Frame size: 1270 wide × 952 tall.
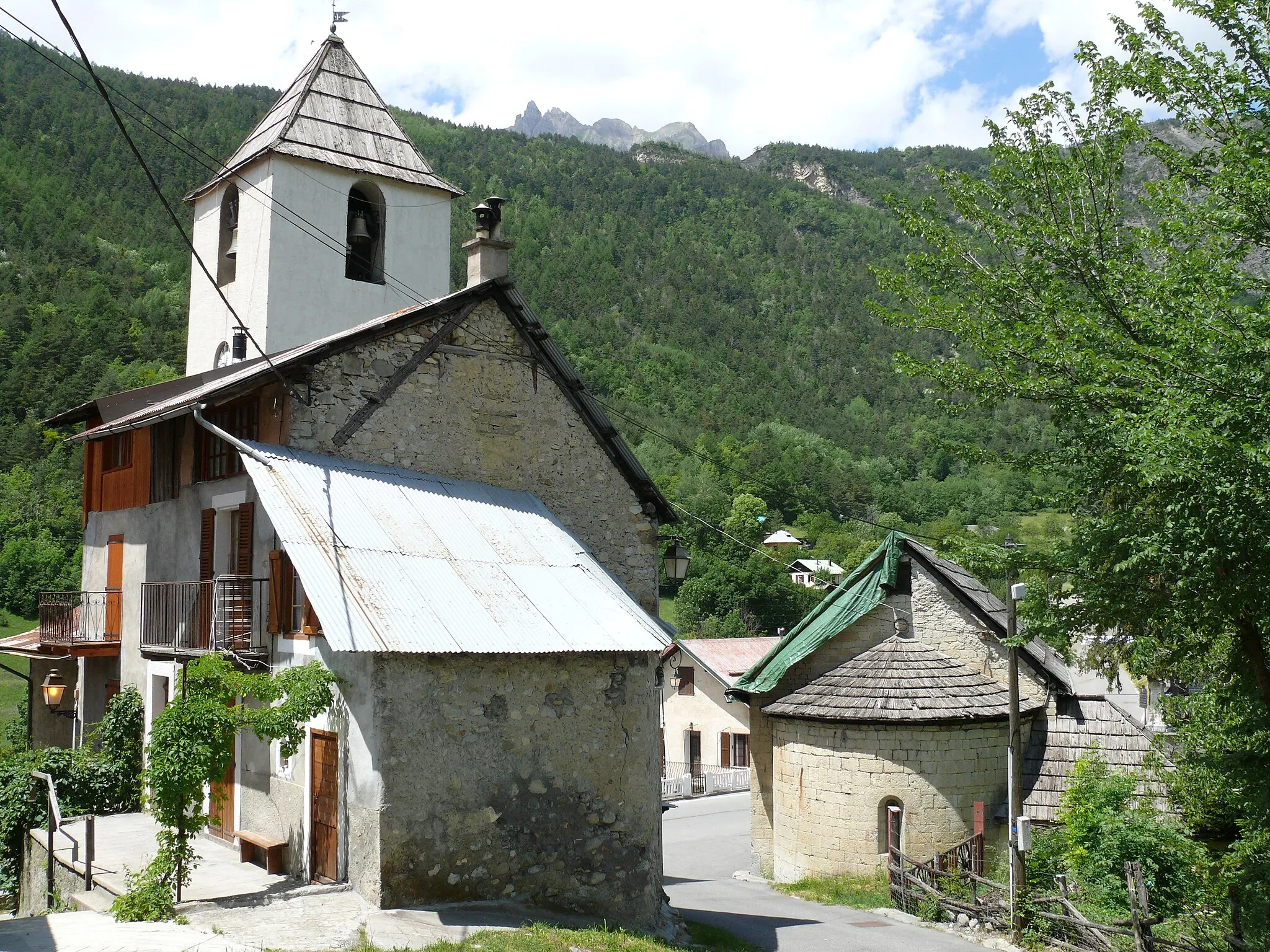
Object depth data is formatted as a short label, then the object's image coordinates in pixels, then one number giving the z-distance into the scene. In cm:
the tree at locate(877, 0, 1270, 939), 1042
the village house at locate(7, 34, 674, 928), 1070
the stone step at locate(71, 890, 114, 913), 1077
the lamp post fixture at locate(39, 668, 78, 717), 1481
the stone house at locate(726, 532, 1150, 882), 1797
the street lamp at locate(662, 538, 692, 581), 1659
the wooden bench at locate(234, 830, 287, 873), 1188
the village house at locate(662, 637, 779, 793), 3841
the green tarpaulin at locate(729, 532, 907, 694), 1998
